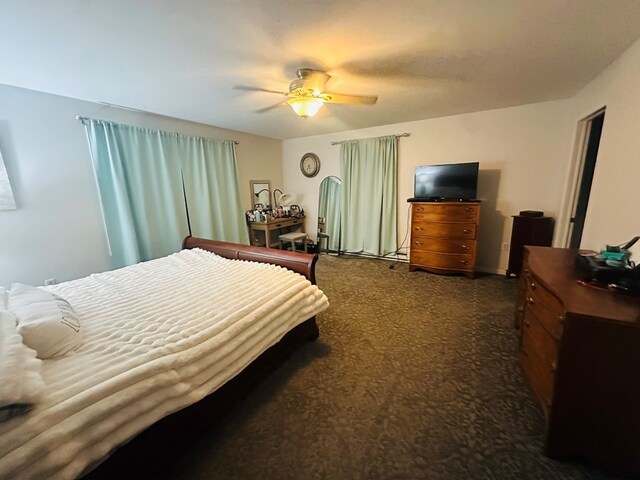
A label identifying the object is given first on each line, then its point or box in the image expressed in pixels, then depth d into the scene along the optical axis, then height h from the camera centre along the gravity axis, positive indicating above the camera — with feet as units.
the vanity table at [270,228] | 14.47 -2.02
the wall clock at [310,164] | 15.76 +1.71
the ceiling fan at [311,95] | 6.91 +2.64
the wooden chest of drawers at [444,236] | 10.92 -2.09
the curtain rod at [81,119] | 8.58 +2.64
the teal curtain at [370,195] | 13.52 -0.22
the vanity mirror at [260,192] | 15.15 +0.09
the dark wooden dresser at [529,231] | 10.07 -1.75
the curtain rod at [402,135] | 12.85 +2.75
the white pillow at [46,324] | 3.50 -1.81
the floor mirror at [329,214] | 15.83 -1.39
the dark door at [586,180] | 9.11 +0.17
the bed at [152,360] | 2.61 -2.25
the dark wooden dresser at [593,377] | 3.43 -2.67
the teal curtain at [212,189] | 11.96 +0.28
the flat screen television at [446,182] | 10.97 +0.30
